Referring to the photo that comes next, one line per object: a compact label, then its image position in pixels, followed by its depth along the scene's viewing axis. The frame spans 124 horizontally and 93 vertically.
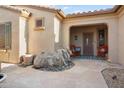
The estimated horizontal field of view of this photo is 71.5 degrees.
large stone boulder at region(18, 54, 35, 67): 5.16
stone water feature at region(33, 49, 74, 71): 4.55
